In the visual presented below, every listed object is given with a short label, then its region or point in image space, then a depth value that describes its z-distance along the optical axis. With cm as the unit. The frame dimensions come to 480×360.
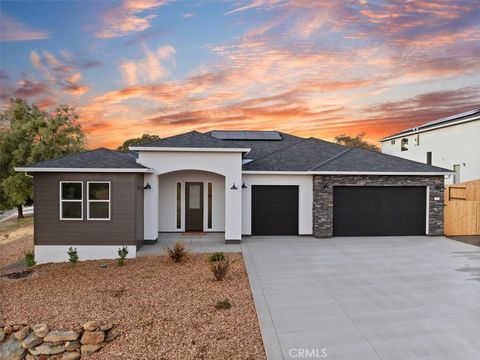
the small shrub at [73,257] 1002
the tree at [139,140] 3438
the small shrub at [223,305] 646
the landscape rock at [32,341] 566
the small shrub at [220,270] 812
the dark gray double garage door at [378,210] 1383
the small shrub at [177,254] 991
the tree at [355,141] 4803
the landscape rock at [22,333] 582
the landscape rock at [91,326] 569
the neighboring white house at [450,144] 2088
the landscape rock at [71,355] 544
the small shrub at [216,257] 934
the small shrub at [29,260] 1002
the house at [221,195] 1101
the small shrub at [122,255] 982
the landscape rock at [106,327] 570
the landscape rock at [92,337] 555
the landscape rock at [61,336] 563
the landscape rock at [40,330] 571
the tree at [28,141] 2191
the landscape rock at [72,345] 557
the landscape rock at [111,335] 557
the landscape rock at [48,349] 556
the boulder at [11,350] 568
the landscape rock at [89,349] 542
